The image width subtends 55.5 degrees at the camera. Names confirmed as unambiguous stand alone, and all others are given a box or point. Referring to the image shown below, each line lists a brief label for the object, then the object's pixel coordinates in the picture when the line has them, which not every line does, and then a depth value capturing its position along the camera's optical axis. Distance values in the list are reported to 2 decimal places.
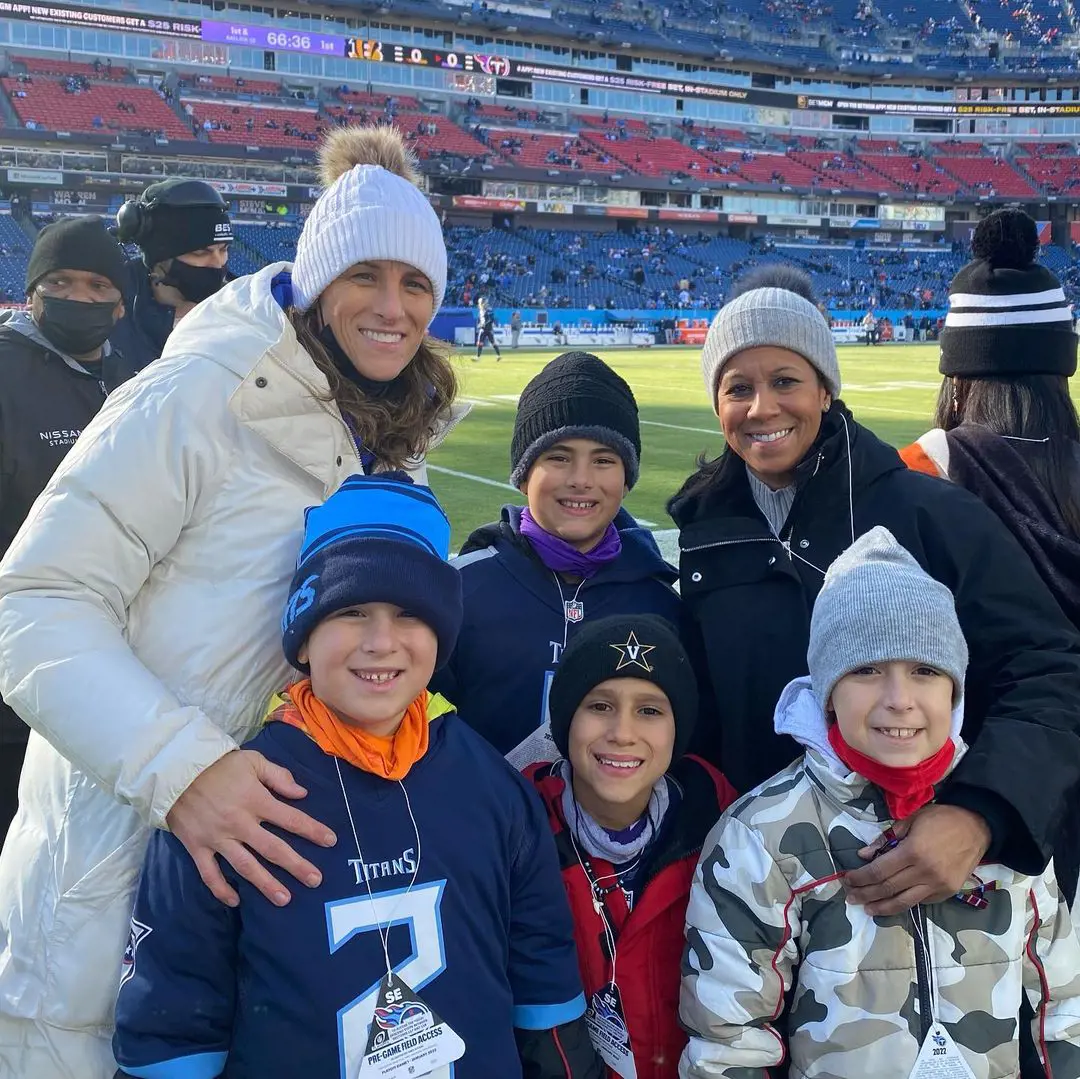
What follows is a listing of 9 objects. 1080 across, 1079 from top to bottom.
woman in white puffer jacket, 1.84
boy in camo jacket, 2.09
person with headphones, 4.55
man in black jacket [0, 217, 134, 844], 3.65
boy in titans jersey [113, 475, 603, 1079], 1.85
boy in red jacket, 2.29
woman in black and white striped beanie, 2.75
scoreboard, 60.56
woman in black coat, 2.41
